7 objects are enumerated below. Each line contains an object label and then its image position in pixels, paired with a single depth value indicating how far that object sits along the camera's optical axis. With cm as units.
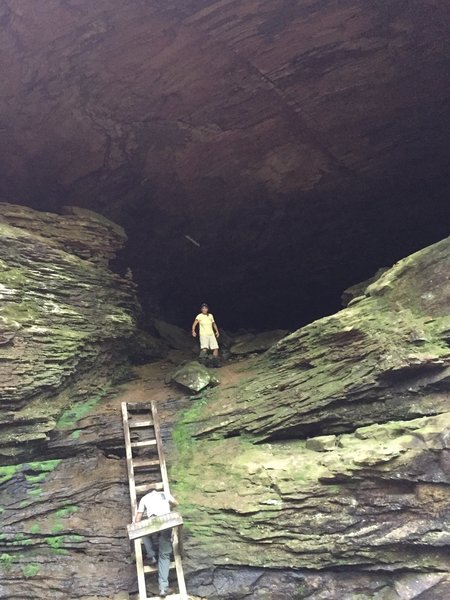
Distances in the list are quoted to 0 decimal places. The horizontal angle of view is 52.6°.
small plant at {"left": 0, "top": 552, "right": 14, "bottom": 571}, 764
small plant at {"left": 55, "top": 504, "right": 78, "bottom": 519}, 823
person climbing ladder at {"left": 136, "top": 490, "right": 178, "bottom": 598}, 712
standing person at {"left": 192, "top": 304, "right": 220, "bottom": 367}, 1270
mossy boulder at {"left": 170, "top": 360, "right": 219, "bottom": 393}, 1074
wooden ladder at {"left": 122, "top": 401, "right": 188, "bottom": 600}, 718
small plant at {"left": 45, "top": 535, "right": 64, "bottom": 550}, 784
